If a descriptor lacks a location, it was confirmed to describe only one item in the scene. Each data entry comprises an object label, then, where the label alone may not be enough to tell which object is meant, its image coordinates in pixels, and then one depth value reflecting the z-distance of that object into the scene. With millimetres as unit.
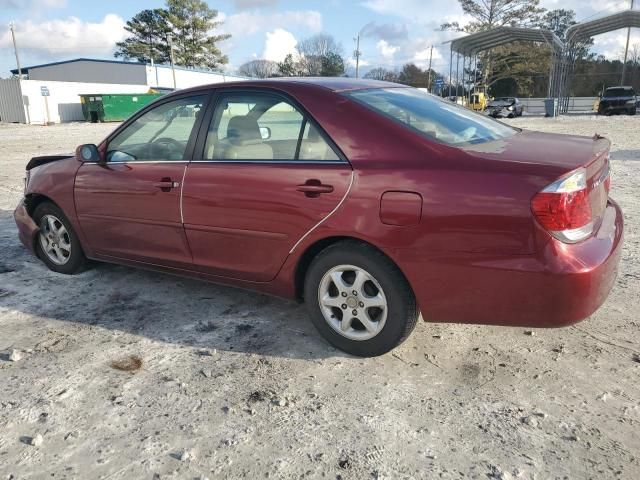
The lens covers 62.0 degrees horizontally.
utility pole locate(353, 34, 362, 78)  71019
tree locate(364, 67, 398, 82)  68400
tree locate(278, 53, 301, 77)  72731
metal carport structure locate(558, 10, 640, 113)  27389
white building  37875
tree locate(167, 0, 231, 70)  65750
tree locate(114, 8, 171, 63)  67062
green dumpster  37406
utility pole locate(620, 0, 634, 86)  41869
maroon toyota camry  2596
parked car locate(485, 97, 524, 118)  32531
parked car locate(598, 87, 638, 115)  29453
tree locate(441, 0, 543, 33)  50438
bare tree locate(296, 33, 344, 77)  74906
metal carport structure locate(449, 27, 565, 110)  29344
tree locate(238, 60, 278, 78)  72100
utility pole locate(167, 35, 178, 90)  51012
